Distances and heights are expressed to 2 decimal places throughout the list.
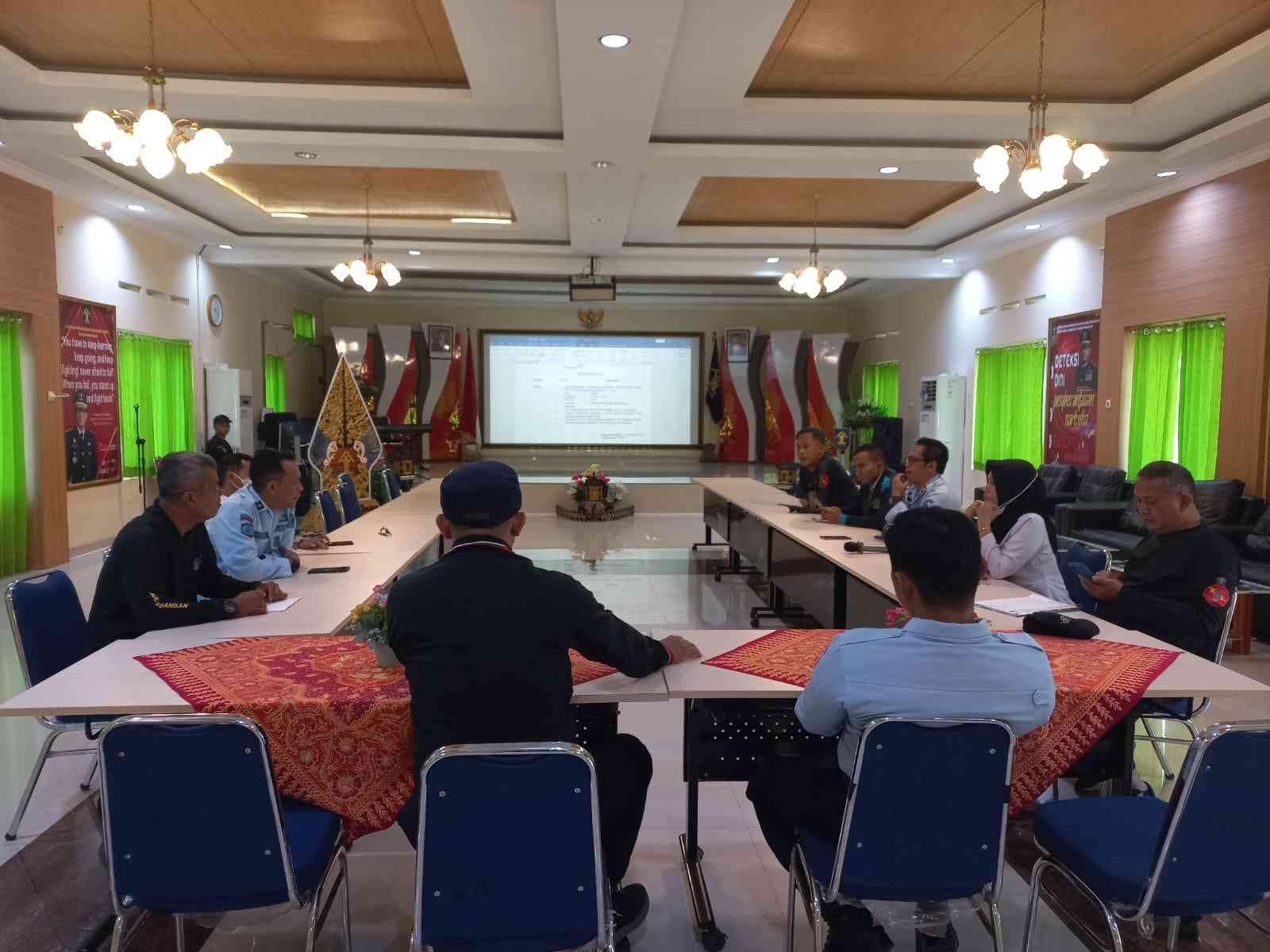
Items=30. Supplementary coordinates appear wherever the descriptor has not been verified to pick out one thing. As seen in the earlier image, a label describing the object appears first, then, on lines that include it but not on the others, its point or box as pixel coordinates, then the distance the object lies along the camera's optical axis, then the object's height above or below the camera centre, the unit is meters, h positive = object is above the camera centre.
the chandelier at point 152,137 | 3.77 +1.22
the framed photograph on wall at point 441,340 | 14.80 +1.14
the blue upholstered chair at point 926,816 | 1.56 -0.78
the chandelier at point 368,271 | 8.20 +1.35
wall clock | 10.36 +1.16
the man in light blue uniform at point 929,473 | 4.42 -0.34
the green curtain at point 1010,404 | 8.95 +0.06
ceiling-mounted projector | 10.36 +1.47
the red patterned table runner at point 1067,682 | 1.95 -0.70
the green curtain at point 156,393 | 8.44 +0.10
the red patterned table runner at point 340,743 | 1.90 -0.78
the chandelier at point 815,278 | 8.16 +1.28
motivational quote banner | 7.36 +0.09
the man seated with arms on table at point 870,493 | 5.20 -0.55
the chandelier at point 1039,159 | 4.06 +1.24
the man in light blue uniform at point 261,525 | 3.31 -0.50
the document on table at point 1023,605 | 2.89 -0.69
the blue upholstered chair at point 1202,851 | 1.53 -0.84
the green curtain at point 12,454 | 6.59 -0.42
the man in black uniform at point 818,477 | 5.75 -0.49
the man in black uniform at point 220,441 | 9.34 -0.42
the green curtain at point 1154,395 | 6.90 +0.12
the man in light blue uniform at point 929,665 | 1.60 -0.50
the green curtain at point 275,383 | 12.62 +0.32
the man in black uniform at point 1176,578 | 2.81 -0.57
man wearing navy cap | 1.68 -0.46
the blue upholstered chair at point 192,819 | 1.53 -0.78
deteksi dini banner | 7.85 +0.18
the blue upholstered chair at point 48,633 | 2.56 -0.73
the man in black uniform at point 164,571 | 2.58 -0.53
